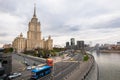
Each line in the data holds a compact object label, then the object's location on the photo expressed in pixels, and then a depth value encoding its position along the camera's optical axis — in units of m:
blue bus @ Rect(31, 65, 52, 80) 18.69
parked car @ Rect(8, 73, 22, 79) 19.98
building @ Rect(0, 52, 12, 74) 21.22
